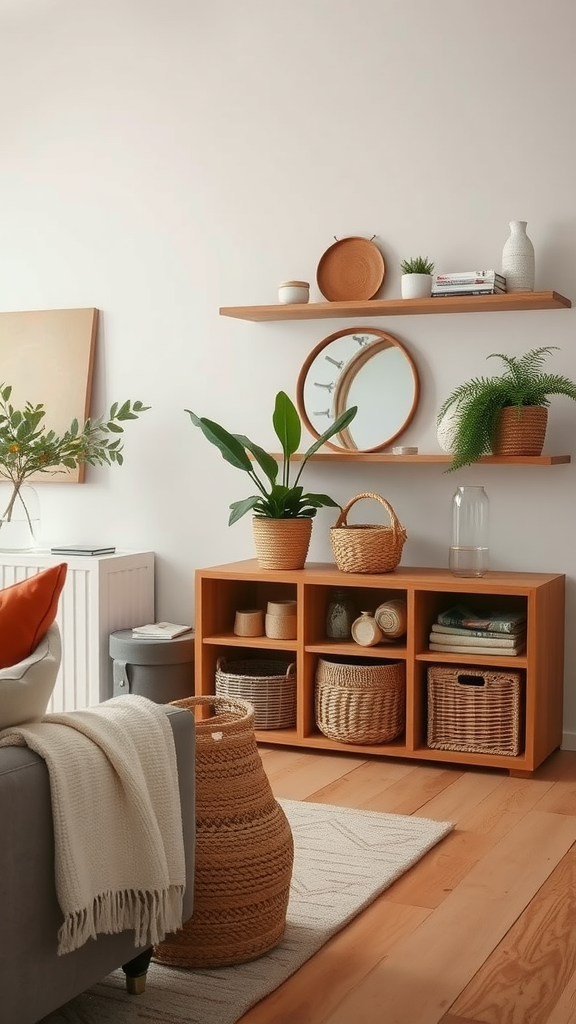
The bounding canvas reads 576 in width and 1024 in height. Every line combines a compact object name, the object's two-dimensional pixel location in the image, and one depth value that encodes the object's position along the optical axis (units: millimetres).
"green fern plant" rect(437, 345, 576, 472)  3891
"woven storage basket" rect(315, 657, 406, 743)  3955
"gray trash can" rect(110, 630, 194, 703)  4297
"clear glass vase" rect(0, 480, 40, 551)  4766
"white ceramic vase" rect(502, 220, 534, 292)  3986
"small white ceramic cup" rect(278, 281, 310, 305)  4297
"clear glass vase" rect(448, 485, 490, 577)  4059
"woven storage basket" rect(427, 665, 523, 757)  3795
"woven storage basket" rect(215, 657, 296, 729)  4172
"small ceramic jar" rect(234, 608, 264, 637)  4258
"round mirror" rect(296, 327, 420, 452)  4301
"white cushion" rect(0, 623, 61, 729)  1972
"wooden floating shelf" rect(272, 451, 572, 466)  3879
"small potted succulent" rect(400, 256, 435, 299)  4098
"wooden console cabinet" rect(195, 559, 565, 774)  3766
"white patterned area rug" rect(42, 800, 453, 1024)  2189
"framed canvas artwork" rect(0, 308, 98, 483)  4836
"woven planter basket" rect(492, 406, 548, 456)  3895
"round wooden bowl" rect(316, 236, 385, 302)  4301
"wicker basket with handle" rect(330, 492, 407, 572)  4020
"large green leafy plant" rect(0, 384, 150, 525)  4570
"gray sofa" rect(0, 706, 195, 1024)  1815
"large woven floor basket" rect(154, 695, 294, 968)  2344
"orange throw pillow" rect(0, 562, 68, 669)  2076
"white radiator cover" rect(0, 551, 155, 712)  4383
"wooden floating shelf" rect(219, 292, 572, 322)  3934
